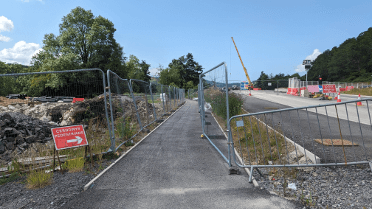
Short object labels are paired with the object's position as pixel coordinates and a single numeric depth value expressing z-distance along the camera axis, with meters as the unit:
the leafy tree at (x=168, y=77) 76.00
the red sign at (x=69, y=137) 5.61
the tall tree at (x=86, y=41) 43.41
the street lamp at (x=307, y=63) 41.12
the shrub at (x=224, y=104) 8.69
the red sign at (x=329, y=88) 24.26
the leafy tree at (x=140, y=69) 92.12
